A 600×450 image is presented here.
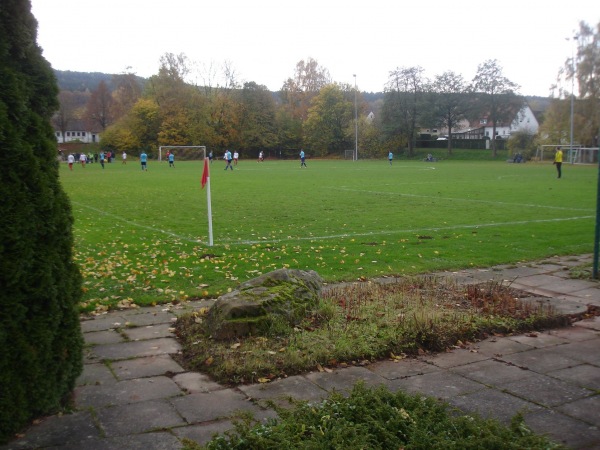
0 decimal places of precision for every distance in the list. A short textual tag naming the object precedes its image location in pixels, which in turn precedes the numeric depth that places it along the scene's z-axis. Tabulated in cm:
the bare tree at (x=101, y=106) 12406
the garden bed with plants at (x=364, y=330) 480
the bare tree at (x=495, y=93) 8269
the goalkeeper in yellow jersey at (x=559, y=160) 3391
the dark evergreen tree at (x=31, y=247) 347
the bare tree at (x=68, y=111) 11274
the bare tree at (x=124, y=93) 11331
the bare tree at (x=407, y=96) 8600
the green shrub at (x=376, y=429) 310
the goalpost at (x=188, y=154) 6744
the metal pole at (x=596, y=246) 777
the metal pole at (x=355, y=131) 8288
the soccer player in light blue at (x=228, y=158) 5139
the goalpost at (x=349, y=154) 8769
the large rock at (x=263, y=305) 543
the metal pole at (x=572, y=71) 6775
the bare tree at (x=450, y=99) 8419
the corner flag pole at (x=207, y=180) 1060
